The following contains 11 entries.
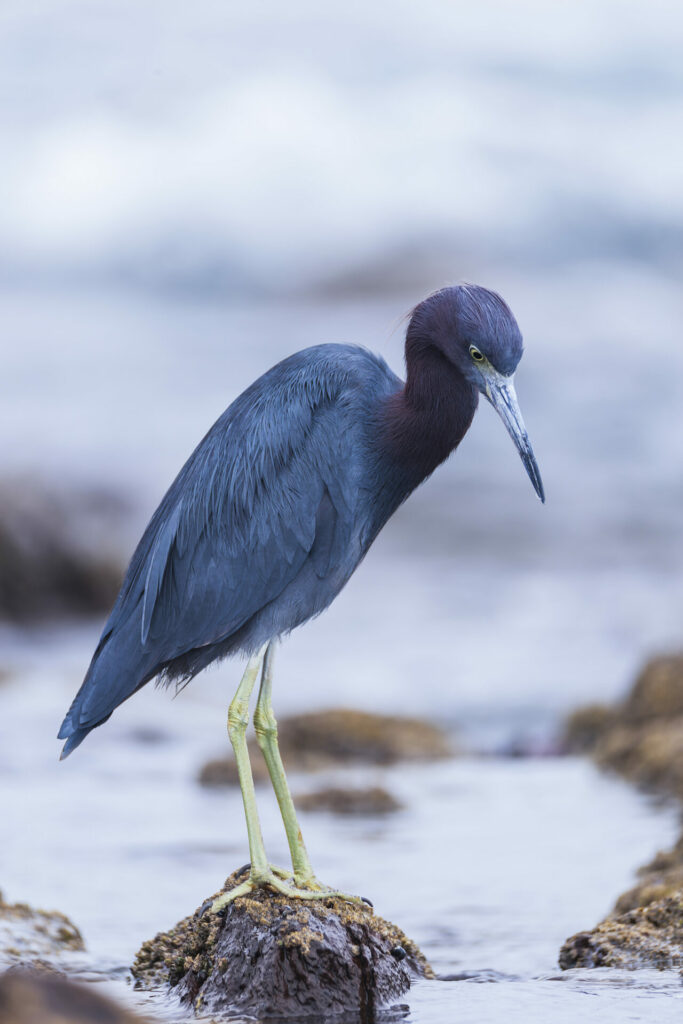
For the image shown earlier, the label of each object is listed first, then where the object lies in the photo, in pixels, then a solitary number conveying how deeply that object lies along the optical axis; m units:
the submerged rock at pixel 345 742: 21.08
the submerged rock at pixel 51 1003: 5.96
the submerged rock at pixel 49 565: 30.84
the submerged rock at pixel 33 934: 11.59
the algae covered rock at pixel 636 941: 10.66
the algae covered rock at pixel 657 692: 20.41
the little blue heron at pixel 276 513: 11.34
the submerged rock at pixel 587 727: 22.56
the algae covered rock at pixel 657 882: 12.32
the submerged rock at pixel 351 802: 18.11
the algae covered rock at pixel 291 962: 9.60
